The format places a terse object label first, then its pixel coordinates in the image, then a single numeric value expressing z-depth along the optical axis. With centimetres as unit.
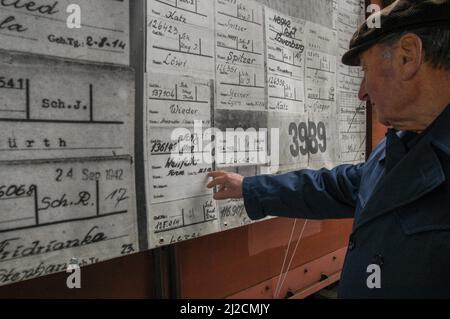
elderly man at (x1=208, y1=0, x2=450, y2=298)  62
